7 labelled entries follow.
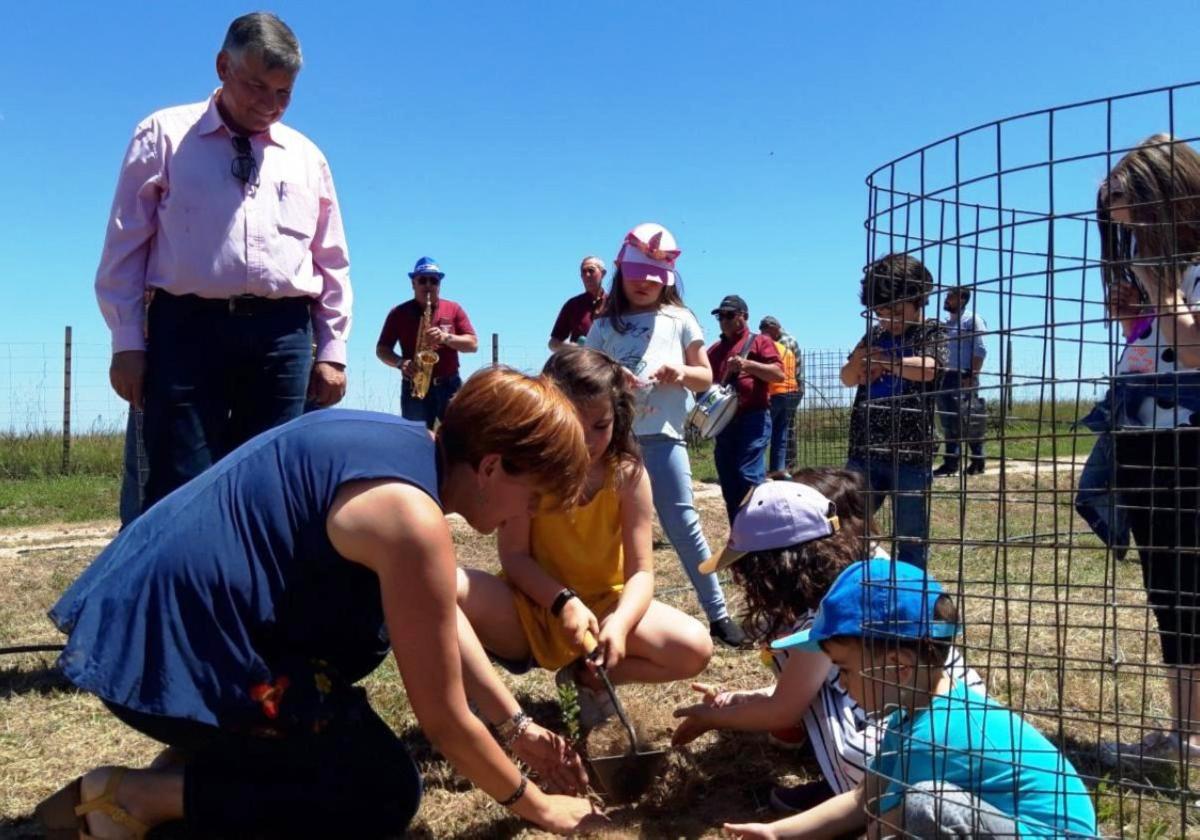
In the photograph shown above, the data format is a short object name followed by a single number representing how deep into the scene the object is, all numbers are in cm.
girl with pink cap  351
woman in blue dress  172
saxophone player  666
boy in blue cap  162
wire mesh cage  158
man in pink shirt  277
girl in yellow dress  249
